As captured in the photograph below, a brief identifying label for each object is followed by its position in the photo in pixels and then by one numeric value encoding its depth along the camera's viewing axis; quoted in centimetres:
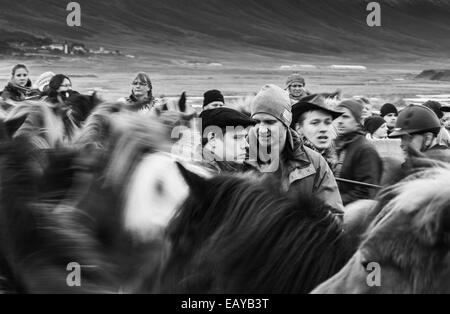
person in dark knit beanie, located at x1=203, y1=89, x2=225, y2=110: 563
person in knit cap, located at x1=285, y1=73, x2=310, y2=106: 589
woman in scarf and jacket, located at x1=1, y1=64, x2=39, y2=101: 656
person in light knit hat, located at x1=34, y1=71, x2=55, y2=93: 756
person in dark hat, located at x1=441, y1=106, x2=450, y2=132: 614
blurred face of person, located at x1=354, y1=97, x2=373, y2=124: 627
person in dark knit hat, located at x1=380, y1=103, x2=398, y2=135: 720
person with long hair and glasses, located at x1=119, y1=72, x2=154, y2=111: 630
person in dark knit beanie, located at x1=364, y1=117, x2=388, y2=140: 616
